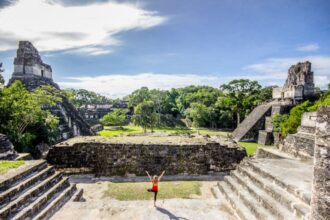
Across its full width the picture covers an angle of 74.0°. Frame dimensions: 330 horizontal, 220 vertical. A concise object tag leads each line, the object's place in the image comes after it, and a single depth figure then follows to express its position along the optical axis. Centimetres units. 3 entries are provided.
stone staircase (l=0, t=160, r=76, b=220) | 439
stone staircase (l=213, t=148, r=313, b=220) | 436
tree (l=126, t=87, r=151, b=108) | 3794
